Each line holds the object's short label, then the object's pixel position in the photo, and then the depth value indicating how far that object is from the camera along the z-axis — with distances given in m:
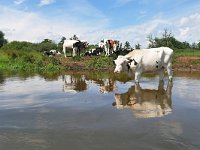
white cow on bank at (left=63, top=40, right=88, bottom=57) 17.11
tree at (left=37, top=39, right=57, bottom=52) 28.12
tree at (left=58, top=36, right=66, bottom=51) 25.67
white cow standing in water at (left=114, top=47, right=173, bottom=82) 7.38
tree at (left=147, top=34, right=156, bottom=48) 25.30
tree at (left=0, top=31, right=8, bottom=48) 37.89
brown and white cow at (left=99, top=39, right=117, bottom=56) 17.22
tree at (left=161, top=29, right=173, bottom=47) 25.80
